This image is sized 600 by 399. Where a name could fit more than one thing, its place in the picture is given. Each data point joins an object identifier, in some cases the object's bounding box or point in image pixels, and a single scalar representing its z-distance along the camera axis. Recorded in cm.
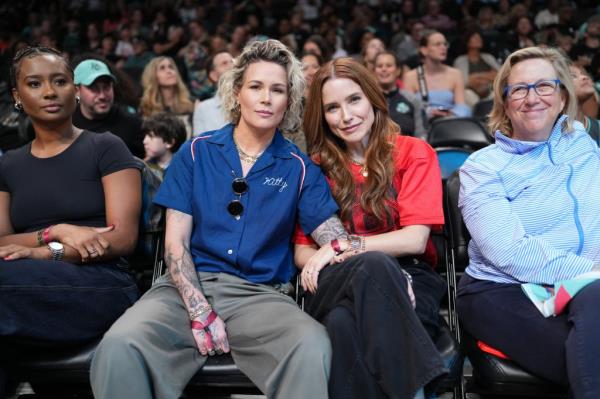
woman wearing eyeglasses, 225
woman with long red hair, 213
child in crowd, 407
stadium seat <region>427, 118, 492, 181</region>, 429
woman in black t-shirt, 246
